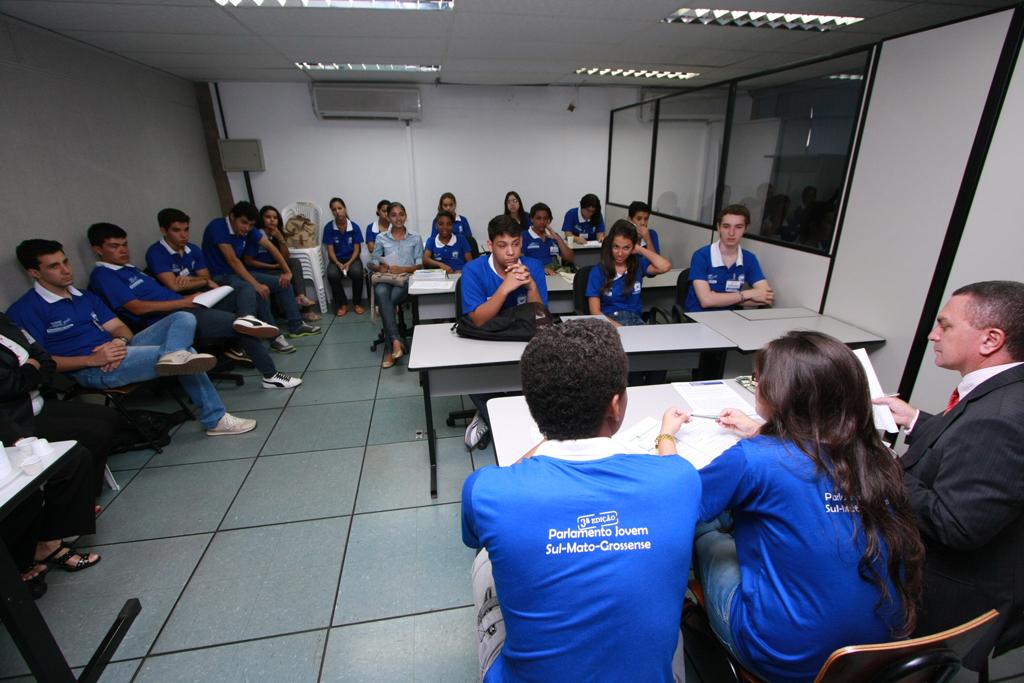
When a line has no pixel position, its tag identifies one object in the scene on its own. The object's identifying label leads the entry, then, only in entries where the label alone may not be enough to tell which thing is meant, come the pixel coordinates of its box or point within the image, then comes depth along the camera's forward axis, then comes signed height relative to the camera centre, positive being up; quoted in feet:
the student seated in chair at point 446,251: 14.92 -2.05
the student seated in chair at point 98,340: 8.04 -2.80
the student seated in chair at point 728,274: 9.26 -1.80
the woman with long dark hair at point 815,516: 2.94 -2.07
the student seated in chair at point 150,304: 9.87 -2.51
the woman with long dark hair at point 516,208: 18.45 -0.89
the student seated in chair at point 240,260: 13.50 -2.16
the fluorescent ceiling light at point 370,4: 9.14 +3.47
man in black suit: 3.24 -2.07
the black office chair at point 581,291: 9.97 -2.21
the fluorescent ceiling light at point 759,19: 10.31 +3.65
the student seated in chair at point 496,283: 8.02 -1.70
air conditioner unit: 17.85 +3.15
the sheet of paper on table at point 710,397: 5.48 -2.56
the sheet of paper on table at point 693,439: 4.38 -2.45
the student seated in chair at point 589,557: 2.50 -1.95
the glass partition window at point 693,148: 20.63 +1.61
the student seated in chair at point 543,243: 15.06 -1.84
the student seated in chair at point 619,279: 9.33 -1.88
